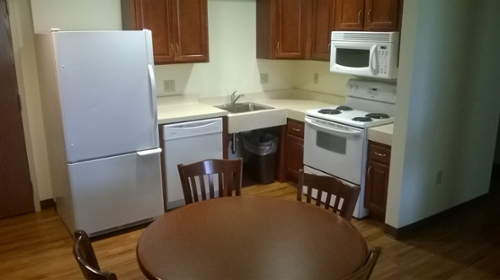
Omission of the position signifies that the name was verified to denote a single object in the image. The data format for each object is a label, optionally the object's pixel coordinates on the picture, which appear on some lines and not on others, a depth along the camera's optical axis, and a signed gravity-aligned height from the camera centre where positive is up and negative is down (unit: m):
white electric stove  3.45 -0.70
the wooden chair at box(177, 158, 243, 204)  2.39 -0.73
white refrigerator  2.92 -0.57
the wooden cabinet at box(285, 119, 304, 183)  4.12 -1.01
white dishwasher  3.54 -0.85
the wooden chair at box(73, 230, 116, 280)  1.37 -0.72
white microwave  3.32 -0.09
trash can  4.32 -1.11
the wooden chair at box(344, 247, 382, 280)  1.32 -0.70
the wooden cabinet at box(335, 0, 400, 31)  3.28 +0.22
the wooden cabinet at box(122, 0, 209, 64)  3.47 +0.15
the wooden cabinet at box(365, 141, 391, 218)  3.31 -1.04
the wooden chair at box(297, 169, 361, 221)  2.07 -0.73
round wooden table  1.59 -0.81
